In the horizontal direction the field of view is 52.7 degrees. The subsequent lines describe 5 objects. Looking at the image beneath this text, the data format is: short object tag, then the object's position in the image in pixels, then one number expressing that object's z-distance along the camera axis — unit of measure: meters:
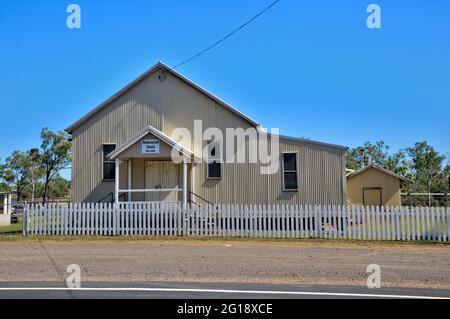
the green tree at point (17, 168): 62.03
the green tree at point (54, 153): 54.62
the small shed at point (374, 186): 33.16
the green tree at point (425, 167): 52.78
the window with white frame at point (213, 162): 20.84
